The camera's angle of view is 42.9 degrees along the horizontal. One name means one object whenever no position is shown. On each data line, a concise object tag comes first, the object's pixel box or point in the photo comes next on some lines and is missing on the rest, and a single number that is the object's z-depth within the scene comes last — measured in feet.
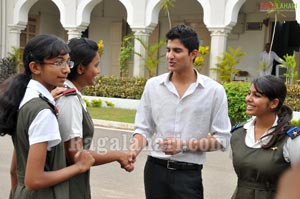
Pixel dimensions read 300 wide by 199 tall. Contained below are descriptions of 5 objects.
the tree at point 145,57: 37.83
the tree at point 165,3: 36.27
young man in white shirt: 7.97
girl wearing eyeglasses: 5.52
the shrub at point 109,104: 39.17
